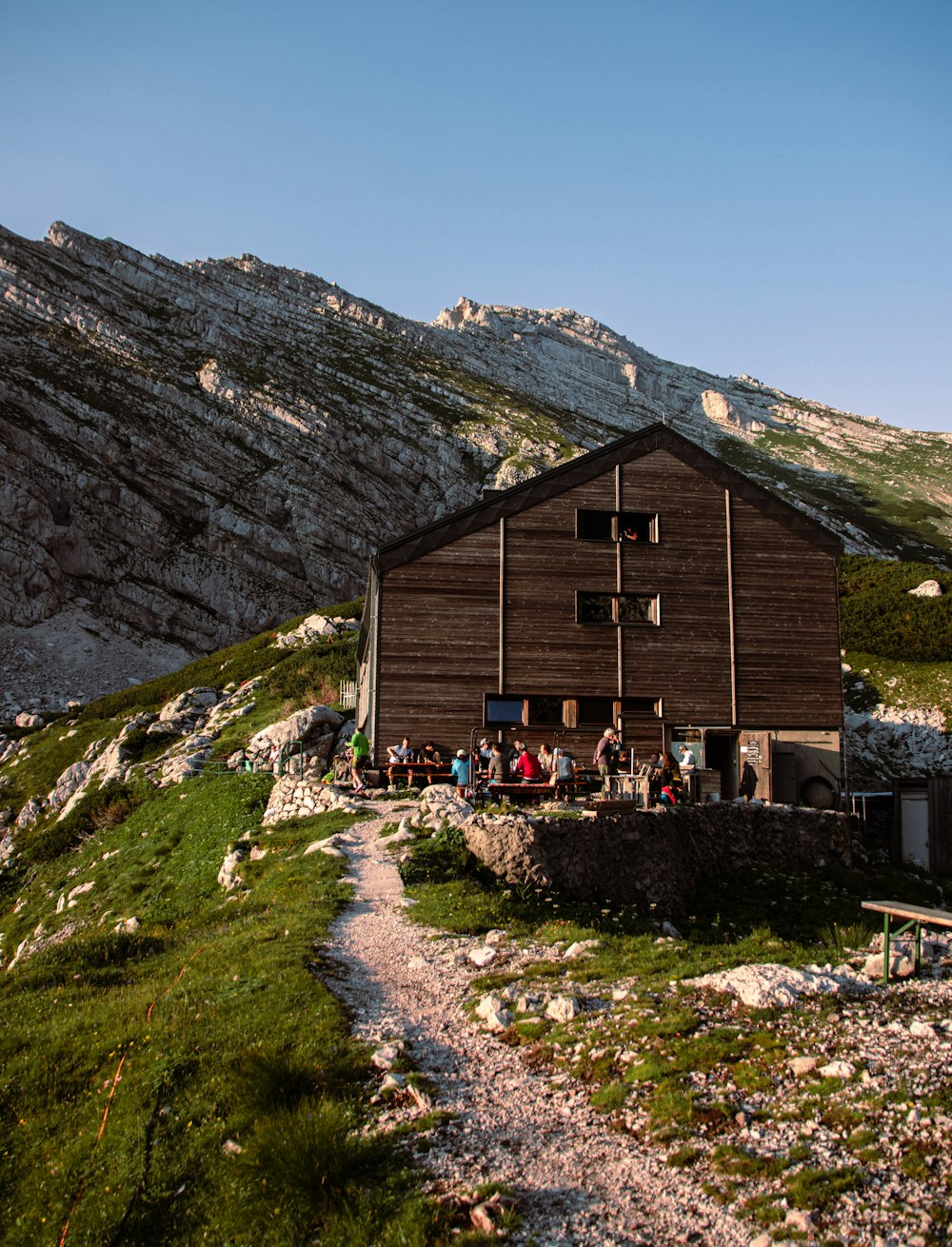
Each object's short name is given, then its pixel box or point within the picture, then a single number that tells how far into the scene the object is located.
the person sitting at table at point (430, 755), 28.50
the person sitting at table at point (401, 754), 28.23
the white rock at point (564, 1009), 10.41
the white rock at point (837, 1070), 8.47
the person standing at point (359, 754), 25.78
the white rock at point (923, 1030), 9.34
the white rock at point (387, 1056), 9.40
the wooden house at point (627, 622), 30.27
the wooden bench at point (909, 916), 11.19
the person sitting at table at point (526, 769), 25.38
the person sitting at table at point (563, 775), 24.59
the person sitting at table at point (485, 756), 27.98
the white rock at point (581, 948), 12.98
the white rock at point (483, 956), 12.80
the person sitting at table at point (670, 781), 24.17
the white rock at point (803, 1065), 8.64
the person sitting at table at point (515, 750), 27.89
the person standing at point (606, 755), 26.38
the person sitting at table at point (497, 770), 25.55
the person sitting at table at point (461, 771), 25.59
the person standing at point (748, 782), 29.95
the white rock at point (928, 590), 49.03
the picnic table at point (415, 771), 27.16
